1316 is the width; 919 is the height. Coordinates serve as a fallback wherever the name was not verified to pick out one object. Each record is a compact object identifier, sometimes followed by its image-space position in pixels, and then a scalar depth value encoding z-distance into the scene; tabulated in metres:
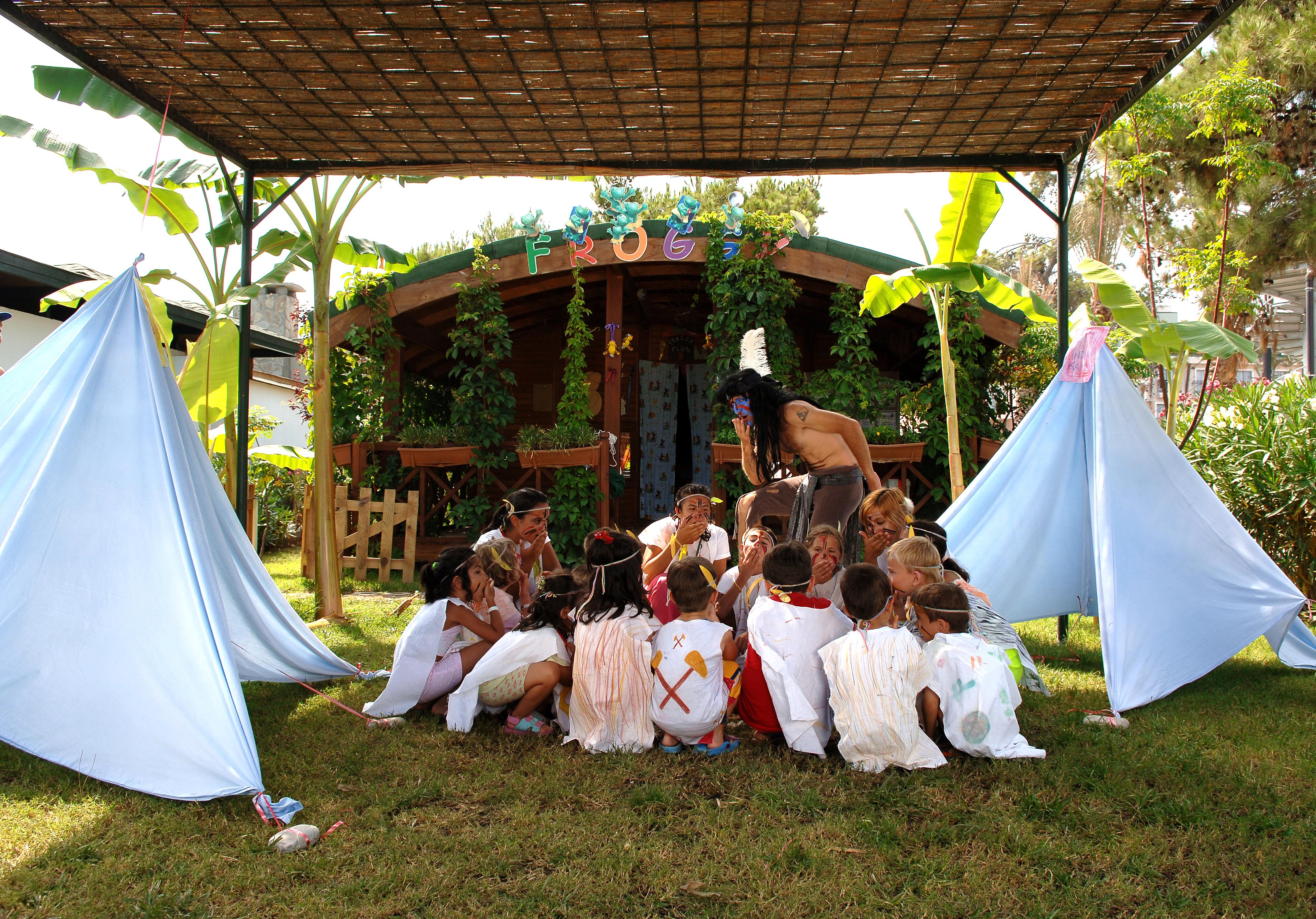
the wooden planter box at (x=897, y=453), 8.44
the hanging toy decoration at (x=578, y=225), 8.76
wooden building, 9.05
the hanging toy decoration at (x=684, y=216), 8.96
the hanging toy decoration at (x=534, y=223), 9.07
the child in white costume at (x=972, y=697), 3.37
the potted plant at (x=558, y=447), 8.61
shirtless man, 4.59
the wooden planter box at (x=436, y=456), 8.76
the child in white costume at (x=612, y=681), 3.52
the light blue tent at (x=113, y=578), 2.93
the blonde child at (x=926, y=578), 3.73
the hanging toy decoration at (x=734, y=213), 8.84
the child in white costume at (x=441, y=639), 3.92
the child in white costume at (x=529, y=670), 3.74
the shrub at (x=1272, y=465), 5.86
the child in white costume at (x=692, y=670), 3.51
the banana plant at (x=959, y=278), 6.66
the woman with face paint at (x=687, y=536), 4.58
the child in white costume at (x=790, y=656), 3.49
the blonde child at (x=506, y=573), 4.38
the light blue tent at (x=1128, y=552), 4.13
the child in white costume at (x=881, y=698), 3.30
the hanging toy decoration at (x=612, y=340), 9.39
